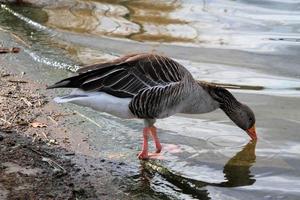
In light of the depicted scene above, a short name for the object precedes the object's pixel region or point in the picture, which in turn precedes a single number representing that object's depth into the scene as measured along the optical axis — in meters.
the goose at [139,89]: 11.52
